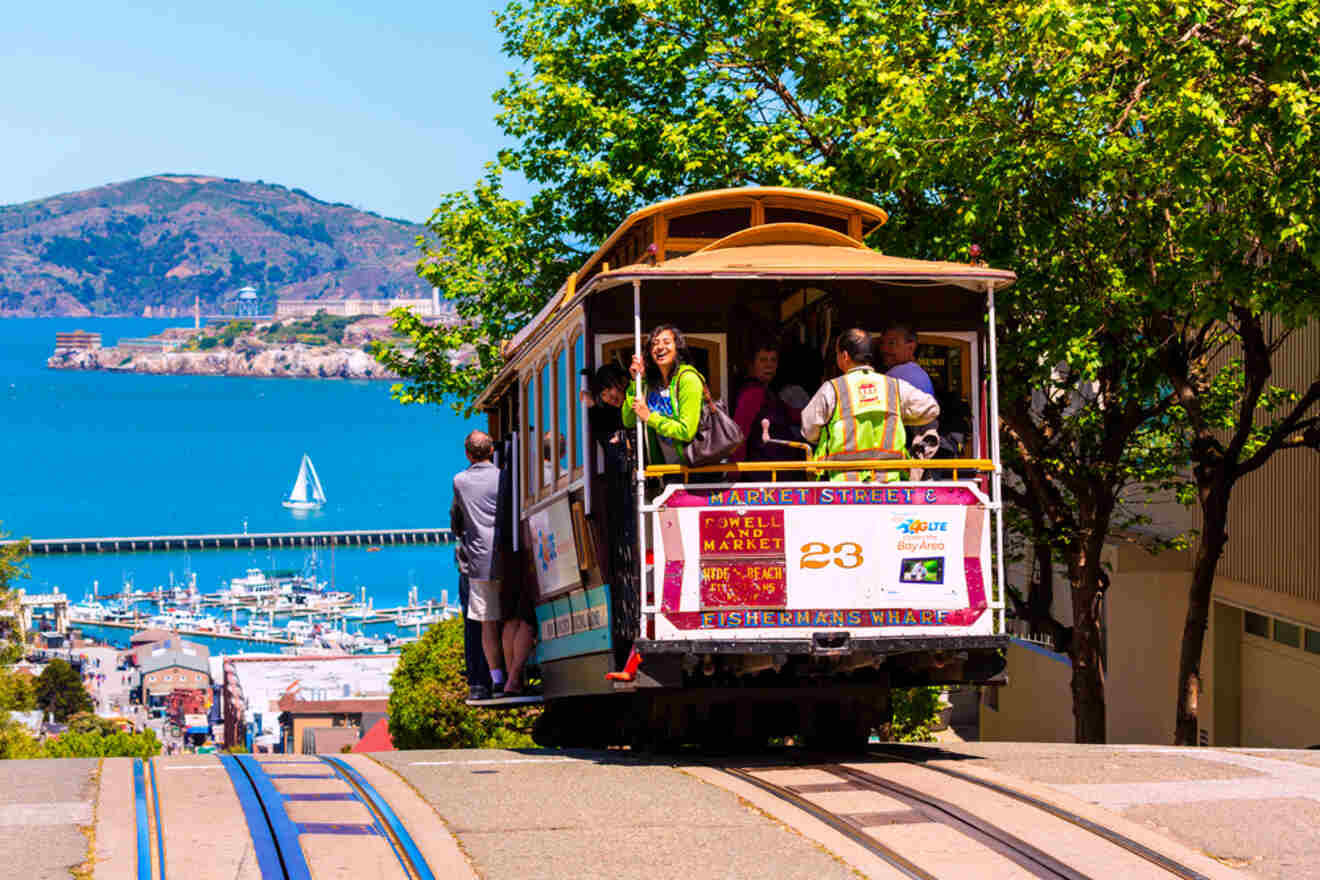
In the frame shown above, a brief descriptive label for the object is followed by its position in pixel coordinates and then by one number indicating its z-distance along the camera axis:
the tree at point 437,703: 35.22
